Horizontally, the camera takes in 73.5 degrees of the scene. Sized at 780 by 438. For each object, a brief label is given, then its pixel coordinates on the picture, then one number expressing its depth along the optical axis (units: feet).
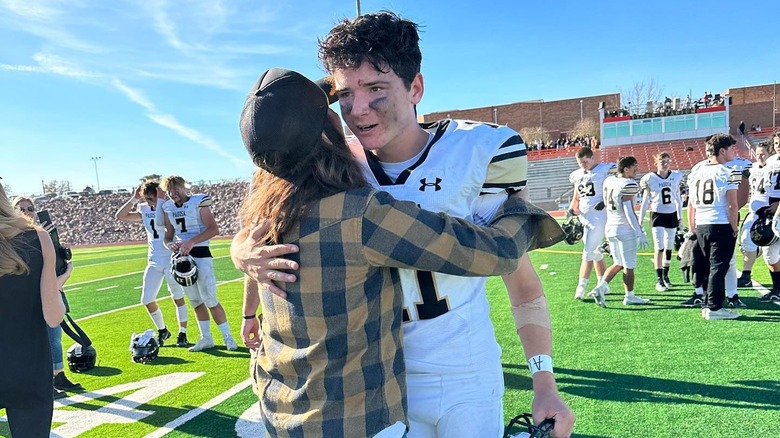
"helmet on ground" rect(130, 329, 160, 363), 20.33
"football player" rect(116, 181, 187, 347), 22.99
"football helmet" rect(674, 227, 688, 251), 29.02
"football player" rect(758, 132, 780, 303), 22.13
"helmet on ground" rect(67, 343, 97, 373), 19.52
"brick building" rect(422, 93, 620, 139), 193.06
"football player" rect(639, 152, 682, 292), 25.93
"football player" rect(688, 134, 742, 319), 19.83
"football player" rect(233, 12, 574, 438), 4.97
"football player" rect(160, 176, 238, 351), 21.76
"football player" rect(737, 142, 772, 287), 24.08
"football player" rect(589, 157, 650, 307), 23.06
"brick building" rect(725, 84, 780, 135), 160.56
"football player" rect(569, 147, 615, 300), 24.79
